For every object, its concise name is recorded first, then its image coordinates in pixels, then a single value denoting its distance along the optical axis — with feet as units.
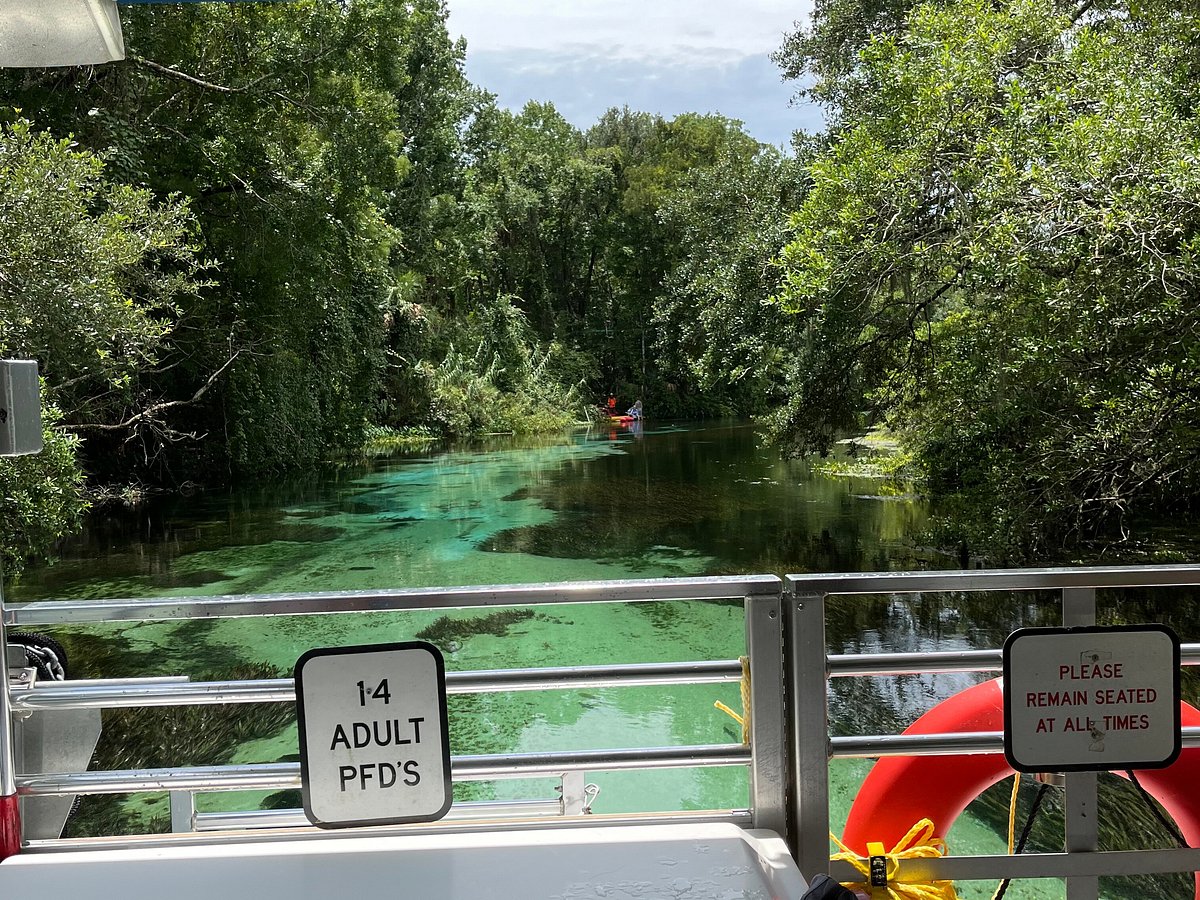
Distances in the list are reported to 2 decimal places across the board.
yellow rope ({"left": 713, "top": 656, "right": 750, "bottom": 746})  6.11
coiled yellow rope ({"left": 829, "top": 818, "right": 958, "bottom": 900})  6.32
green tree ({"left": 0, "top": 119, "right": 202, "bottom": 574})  28.27
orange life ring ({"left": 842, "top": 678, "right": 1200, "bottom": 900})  6.89
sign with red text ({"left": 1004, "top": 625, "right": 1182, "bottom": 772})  6.06
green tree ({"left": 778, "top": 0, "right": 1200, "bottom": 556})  22.93
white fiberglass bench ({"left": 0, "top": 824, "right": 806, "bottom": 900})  5.48
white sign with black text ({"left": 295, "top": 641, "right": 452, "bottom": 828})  5.79
